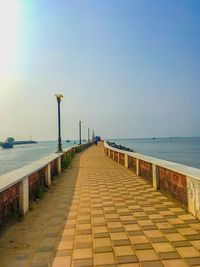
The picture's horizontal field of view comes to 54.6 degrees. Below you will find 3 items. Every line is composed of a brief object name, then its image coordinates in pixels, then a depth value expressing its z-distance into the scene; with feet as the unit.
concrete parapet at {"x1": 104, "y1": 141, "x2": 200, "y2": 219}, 14.12
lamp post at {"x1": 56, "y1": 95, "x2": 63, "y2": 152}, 47.03
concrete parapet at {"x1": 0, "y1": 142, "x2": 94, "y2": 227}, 12.86
